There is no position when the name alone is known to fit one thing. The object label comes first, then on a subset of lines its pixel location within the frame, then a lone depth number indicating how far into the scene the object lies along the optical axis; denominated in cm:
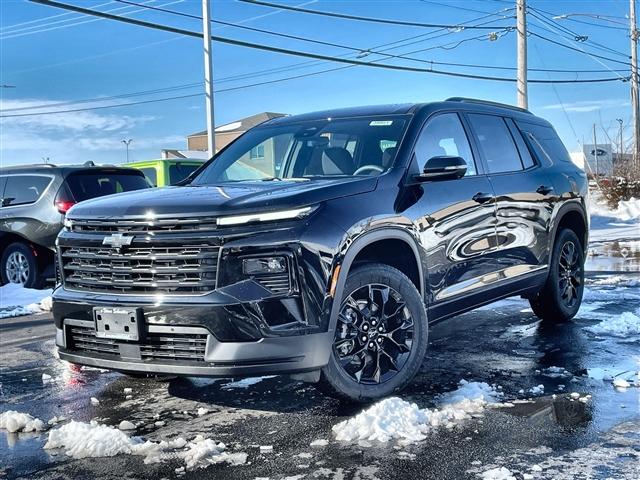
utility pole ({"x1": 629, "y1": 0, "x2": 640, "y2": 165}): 3314
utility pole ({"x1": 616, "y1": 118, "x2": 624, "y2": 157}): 2717
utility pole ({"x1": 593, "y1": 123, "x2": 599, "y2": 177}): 2787
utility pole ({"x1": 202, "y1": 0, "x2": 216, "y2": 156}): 1877
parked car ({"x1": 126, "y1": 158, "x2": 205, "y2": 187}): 1433
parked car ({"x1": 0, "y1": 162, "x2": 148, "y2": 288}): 975
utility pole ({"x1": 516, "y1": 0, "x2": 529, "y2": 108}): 2155
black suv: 378
